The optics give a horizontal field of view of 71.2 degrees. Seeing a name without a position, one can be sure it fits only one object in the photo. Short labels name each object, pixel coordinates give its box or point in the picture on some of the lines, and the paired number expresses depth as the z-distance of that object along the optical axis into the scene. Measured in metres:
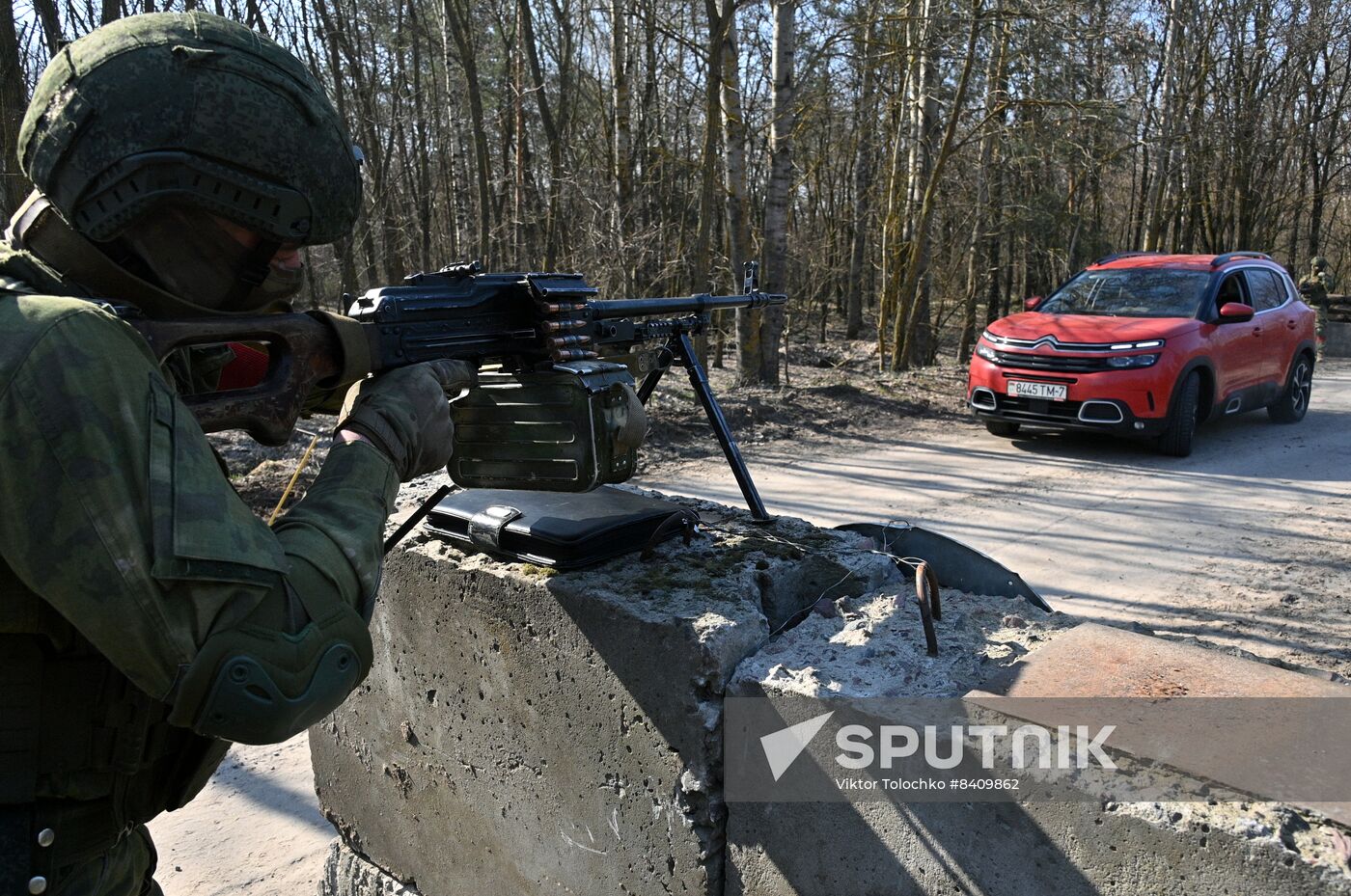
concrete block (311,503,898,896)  1.83
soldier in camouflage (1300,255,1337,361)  15.62
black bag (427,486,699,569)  2.06
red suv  7.57
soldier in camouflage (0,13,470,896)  1.14
